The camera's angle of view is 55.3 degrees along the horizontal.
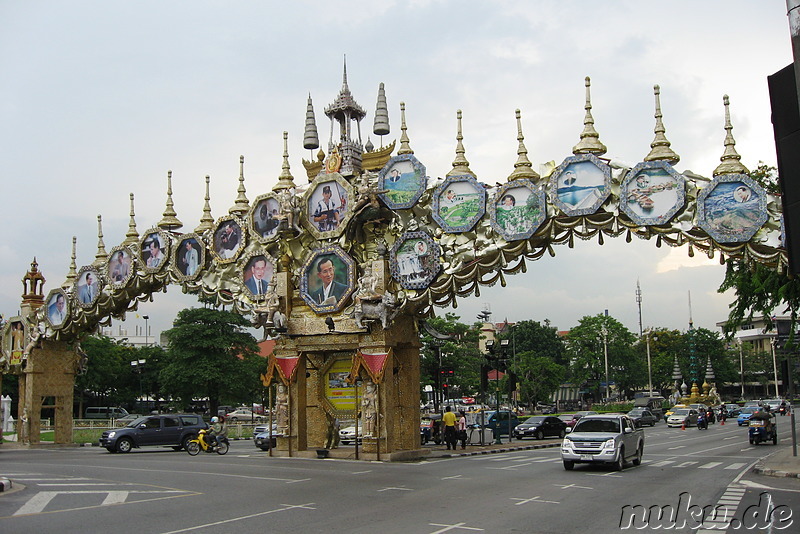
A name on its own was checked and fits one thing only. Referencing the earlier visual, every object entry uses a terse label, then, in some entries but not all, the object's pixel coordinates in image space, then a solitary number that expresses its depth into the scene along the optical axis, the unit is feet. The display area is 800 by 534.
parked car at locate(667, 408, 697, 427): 168.49
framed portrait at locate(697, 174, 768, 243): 67.67
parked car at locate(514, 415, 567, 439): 130.31
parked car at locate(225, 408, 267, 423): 224.25
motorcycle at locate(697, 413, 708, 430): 158.25
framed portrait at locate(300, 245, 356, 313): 88.99
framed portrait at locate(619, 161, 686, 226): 71.05
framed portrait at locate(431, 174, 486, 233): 81.25
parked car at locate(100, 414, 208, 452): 101.65
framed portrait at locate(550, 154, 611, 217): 74.23
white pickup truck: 66.59
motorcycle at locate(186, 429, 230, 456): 95.45
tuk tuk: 104.41
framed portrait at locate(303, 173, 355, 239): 89.45
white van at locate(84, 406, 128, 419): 220.23
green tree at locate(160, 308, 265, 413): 173.17
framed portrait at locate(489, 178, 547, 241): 77.20
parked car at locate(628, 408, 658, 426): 175.32
